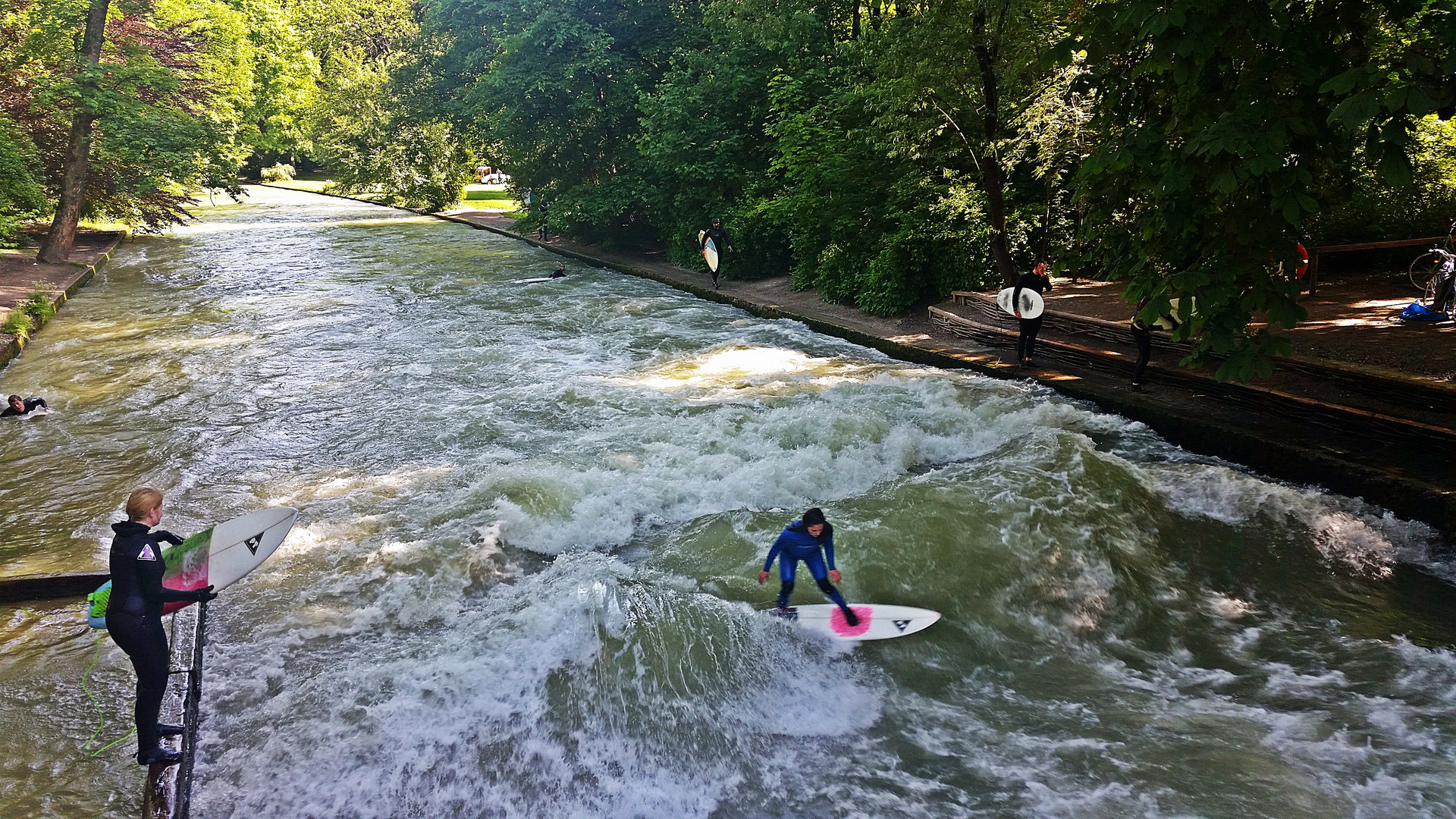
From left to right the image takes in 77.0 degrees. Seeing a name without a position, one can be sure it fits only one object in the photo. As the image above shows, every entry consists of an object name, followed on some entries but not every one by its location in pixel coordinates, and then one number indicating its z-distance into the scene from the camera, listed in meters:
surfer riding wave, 6.82
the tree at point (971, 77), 13.02
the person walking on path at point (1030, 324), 12.50
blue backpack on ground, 11.80
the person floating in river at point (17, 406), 12.36
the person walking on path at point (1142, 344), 11.14
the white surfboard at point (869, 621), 6.98
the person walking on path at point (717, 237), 21.34
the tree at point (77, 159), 23.28
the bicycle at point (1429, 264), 12.54
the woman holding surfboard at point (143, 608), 5.36
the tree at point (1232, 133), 7.19
